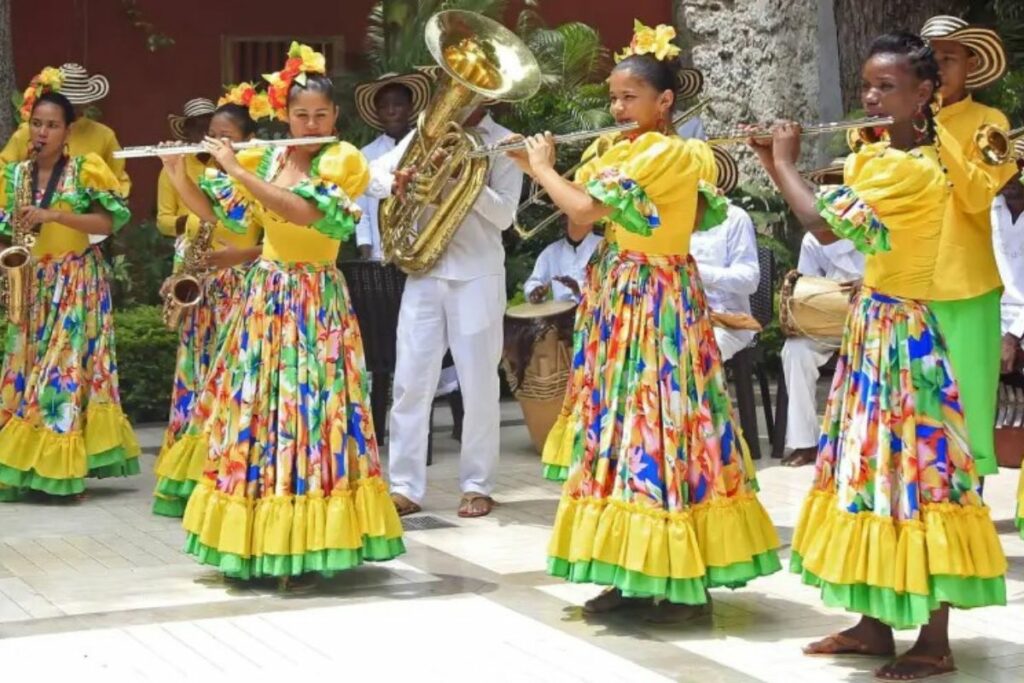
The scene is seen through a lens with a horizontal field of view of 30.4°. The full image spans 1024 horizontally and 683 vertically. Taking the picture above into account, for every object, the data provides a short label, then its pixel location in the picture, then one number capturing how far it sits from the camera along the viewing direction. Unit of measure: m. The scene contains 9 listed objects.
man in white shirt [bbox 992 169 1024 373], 8.44
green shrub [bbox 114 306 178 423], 12.50
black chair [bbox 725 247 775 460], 10.99
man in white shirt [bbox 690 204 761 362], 10.48
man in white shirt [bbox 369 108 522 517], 9.13
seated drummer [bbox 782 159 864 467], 10.58
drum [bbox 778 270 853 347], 10.35
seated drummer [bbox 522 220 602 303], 11.05
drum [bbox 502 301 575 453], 10.80
